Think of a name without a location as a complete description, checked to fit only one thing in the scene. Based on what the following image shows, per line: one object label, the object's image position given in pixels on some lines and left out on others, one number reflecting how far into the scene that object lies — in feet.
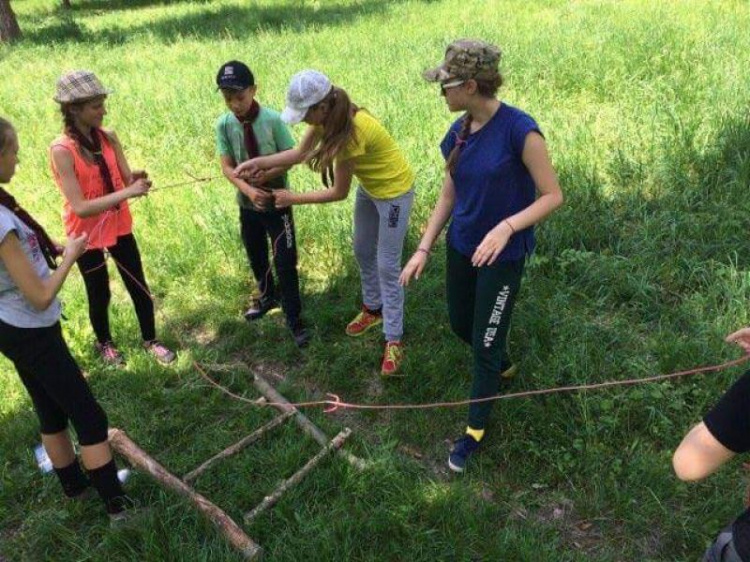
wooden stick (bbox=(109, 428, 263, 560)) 8.80
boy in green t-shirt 11.26
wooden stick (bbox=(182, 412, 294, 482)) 10.18
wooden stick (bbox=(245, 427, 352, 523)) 9.43
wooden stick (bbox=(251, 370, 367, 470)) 10.14
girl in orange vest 10.60
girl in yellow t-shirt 9.93
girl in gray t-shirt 7.49
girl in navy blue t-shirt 7.96
